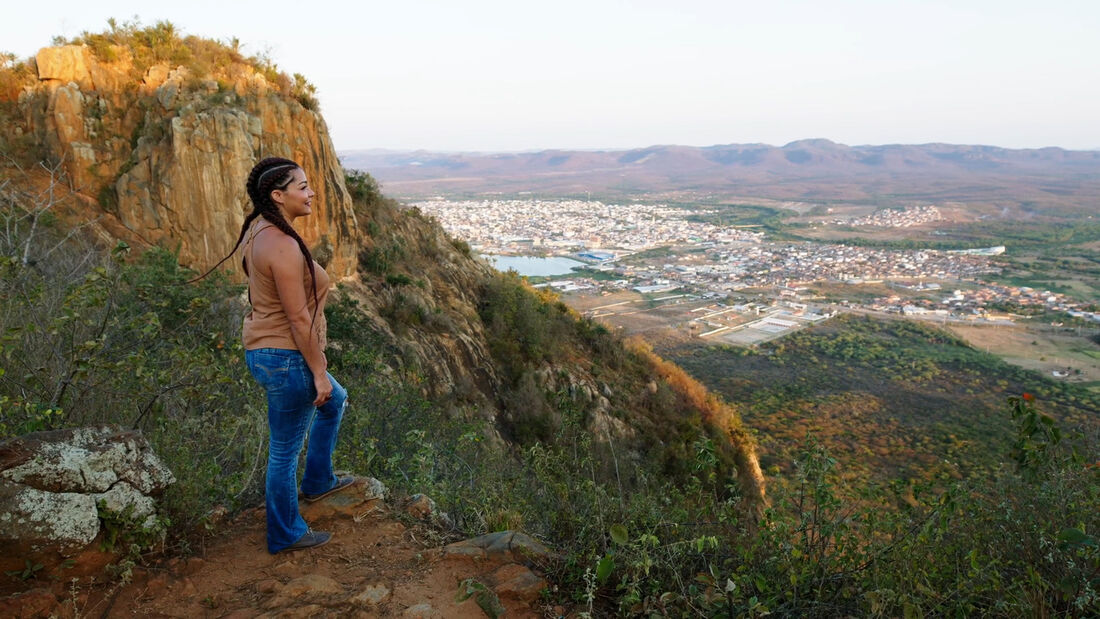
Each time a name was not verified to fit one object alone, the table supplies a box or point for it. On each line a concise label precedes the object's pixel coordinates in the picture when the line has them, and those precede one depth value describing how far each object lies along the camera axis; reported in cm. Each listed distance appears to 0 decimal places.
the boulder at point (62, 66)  803
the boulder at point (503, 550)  243
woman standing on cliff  209
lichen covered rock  200
